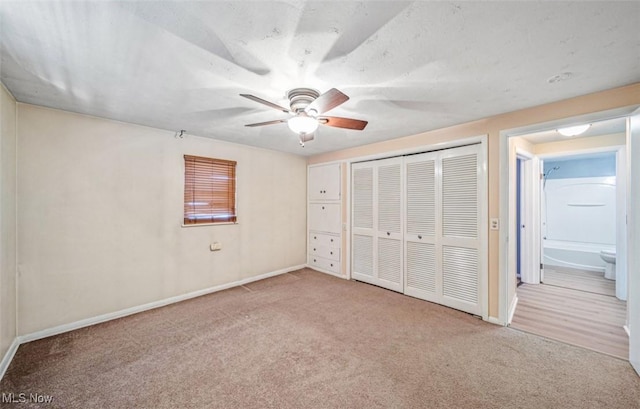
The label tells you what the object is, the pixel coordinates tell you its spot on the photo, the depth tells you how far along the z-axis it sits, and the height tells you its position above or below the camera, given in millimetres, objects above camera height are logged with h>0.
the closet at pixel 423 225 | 3074 -255
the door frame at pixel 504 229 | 2758 -241
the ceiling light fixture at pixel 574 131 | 3119 +973
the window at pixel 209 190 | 3594 +233
